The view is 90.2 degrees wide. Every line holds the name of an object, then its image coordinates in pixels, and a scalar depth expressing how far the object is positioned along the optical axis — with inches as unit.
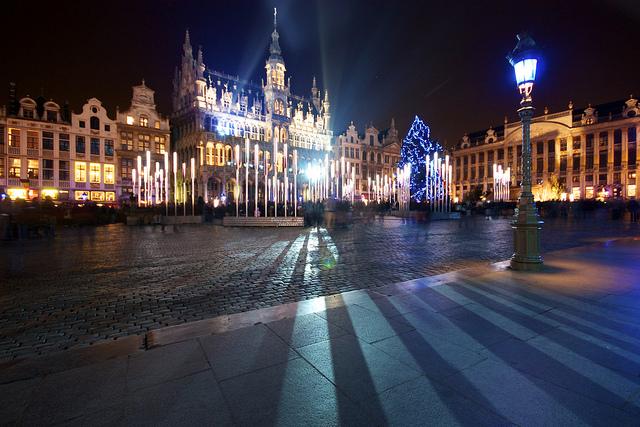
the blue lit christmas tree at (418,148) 1207.6
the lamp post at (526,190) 248.1
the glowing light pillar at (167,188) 987.3
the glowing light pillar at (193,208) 1002.2
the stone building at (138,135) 1700.3
